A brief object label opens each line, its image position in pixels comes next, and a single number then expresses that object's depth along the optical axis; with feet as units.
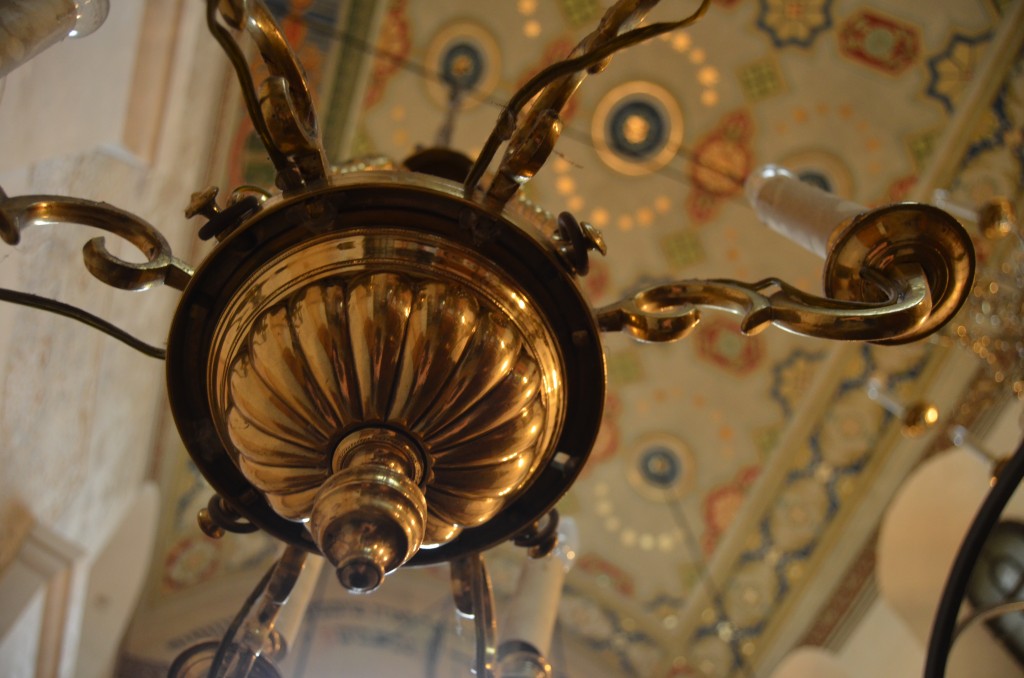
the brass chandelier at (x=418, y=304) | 3.62
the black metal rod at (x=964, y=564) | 4.26
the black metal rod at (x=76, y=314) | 3.92
